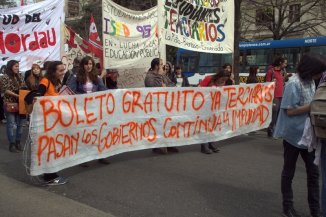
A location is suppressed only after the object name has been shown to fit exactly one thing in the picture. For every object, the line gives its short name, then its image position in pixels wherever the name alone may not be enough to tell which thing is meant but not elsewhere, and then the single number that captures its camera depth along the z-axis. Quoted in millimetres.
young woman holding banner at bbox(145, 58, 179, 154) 7535
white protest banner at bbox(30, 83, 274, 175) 5383
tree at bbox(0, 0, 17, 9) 40312
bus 20094
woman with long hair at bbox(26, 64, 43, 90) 8652
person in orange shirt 5656
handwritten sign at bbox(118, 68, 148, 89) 10048
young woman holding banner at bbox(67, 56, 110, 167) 6547
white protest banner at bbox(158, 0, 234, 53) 8000
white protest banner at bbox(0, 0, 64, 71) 8242
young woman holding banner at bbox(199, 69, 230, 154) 7599
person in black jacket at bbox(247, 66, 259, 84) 9919
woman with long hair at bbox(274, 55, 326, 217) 4207
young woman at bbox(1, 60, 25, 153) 7625
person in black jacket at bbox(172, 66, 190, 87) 11206
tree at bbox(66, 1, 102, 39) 29156
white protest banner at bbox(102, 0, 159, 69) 8461
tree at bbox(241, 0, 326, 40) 24906
